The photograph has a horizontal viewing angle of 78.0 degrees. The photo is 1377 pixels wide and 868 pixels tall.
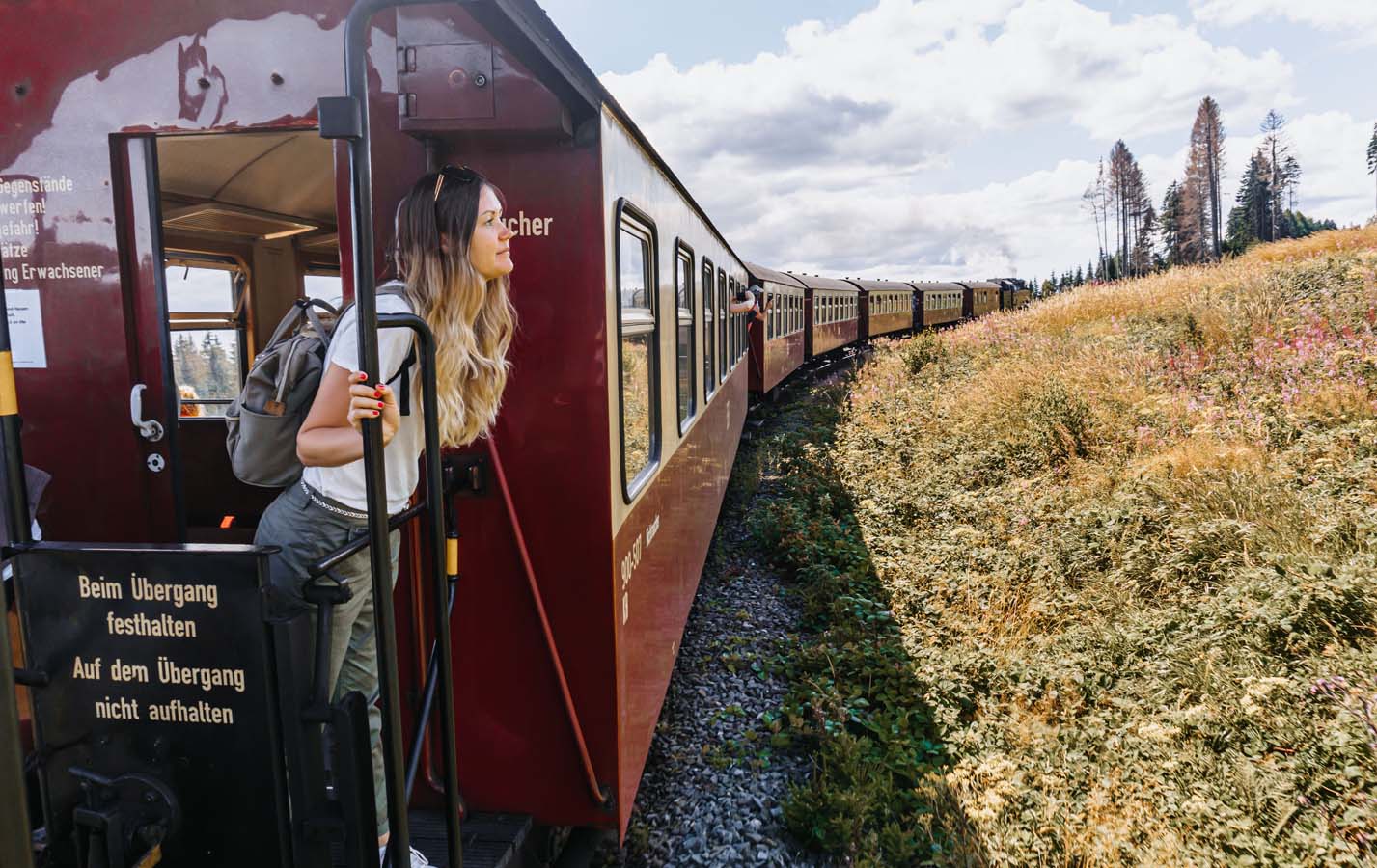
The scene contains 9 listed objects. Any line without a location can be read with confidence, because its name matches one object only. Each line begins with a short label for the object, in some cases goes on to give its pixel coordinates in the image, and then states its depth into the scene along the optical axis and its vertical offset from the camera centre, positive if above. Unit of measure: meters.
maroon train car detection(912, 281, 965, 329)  33.88 +1.54
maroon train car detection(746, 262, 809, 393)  13.86 +0.20
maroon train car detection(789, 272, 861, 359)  20.25 +0.74
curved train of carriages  1.85 -0.39
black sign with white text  1.81 -0.72
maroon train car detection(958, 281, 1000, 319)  39.69 +1.93
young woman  2.14 -0.05
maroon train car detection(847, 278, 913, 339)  27.39 +1.18
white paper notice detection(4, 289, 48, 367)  3.18 +0.12
